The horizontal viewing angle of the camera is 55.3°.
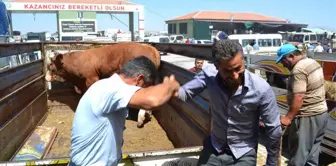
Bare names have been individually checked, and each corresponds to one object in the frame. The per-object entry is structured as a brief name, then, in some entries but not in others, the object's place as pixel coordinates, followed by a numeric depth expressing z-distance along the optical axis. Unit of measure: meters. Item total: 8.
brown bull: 6.06
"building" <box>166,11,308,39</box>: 45.94
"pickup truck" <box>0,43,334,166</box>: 2.91
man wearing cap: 3.97
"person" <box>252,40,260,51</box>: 21.95
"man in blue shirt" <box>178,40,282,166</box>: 2.27
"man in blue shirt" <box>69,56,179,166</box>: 1.89
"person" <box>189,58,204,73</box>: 5.82
